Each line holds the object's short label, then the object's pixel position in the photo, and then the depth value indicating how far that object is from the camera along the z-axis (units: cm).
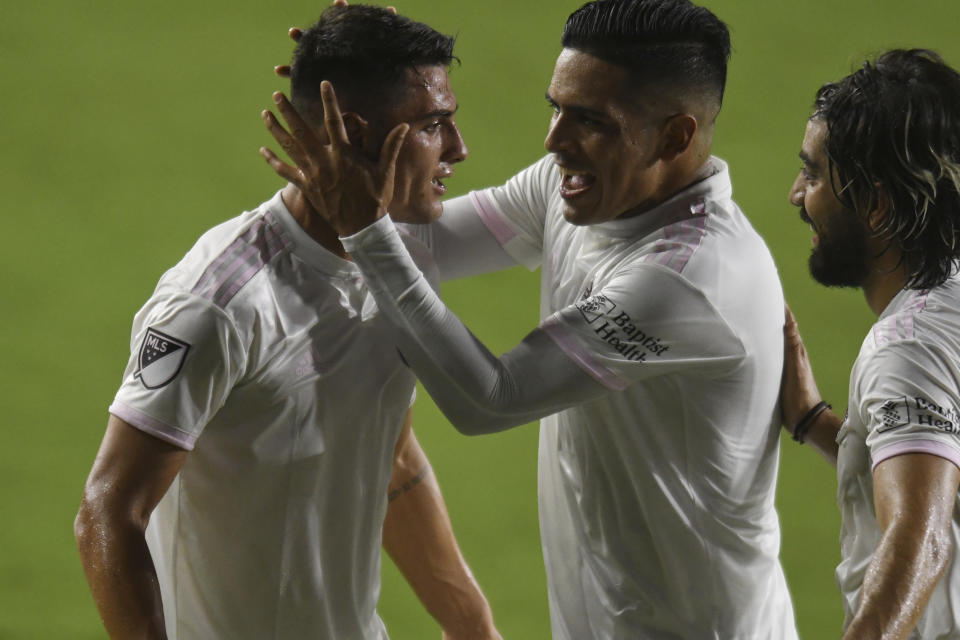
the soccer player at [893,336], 1304
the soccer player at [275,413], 1299
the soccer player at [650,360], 1314
